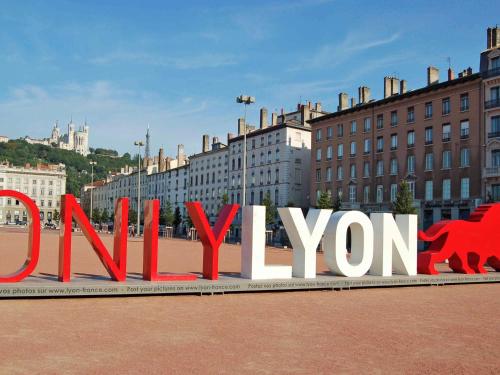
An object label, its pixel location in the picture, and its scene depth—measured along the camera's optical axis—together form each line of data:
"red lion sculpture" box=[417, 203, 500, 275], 21.52
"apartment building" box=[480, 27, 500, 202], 46.72
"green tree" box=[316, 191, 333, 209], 56.78
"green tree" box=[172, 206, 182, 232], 96.58
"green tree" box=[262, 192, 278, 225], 69.06
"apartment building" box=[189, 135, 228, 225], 90.19
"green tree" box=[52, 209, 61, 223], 132.12
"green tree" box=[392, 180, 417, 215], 48.34
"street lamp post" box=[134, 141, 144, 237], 65.56
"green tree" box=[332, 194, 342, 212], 59.70
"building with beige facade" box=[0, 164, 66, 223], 138.59
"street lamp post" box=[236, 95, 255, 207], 37.41
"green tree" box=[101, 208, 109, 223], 120.75
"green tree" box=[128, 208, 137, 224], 105.12
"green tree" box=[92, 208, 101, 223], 120.91
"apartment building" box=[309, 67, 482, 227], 49.56
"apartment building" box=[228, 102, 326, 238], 75.06
